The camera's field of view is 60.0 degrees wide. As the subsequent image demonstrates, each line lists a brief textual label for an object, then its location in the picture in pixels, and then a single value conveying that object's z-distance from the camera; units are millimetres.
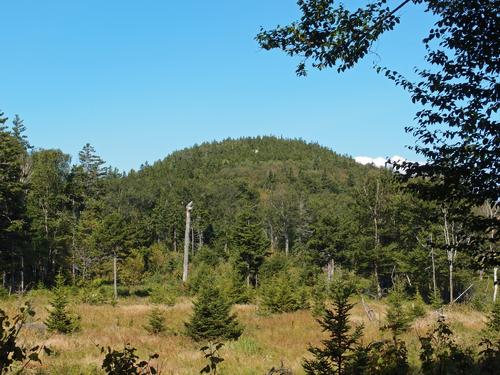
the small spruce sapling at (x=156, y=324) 18188
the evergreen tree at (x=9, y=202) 30766
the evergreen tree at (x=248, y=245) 44469
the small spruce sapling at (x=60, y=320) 16641
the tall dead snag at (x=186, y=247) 42038
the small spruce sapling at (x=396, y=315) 17188
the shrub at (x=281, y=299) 23398
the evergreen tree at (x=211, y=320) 16281
